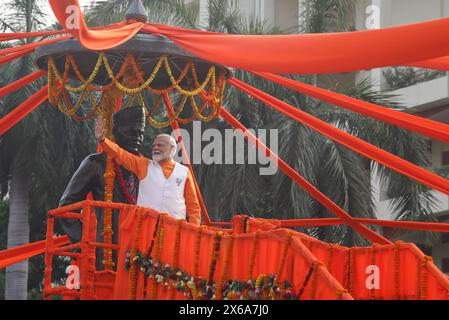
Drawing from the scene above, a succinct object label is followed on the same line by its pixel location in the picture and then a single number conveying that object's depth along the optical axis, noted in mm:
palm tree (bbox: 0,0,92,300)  20312
